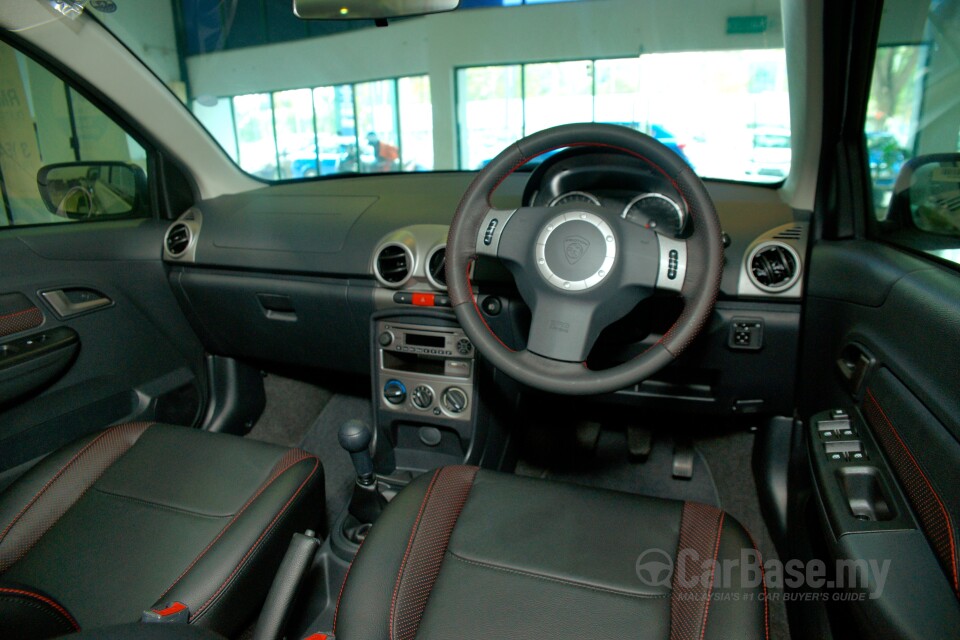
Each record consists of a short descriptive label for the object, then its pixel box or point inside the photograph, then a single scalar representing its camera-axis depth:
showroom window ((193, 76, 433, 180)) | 2.64
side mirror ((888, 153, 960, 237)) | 1.33
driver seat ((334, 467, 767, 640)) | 1.05
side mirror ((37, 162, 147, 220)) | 2.22
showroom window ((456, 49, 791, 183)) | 1.93
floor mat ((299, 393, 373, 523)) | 2.40
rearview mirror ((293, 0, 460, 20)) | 1.73
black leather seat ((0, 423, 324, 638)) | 1.24
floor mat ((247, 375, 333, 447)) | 2.75
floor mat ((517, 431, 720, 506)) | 2.27
